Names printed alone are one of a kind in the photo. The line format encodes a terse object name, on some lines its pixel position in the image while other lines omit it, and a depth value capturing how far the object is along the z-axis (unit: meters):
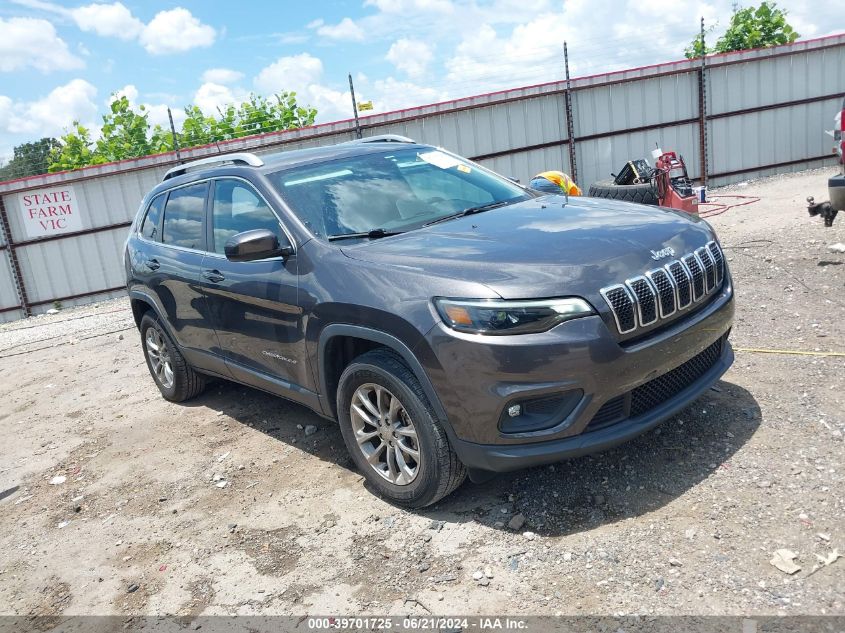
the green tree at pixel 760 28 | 32.38
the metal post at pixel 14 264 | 13.79
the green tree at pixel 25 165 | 14.60
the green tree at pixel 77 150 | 28.33
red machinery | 10.03
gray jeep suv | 2.98
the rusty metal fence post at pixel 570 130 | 15.65
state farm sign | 13.90
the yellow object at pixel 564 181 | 8.98
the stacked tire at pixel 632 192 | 9.80
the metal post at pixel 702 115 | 15.95
